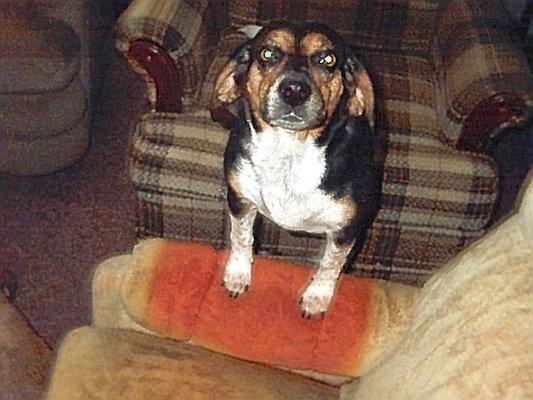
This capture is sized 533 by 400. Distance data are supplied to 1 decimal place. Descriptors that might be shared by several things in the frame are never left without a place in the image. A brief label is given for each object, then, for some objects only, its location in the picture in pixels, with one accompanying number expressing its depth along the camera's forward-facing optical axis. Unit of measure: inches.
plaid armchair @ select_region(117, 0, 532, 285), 80.0
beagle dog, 54.0
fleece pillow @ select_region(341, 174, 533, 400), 40.8
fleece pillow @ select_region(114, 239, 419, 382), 54.5
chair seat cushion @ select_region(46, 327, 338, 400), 52.1
